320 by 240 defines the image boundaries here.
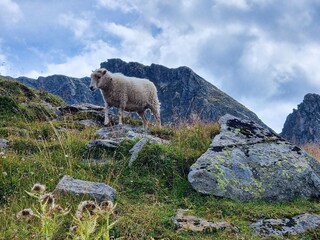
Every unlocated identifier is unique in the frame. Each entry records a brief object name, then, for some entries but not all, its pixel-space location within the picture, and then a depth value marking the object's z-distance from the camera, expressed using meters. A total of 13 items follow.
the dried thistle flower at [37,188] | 3.78
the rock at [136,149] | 9.74
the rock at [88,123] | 16.00
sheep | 17.69
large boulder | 8.88
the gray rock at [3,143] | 10.76
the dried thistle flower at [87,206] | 3.54
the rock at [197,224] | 6.79
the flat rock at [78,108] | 18.90
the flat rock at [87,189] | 7.40
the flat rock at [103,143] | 10.74
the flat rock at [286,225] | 7.16
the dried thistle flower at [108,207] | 3.32
